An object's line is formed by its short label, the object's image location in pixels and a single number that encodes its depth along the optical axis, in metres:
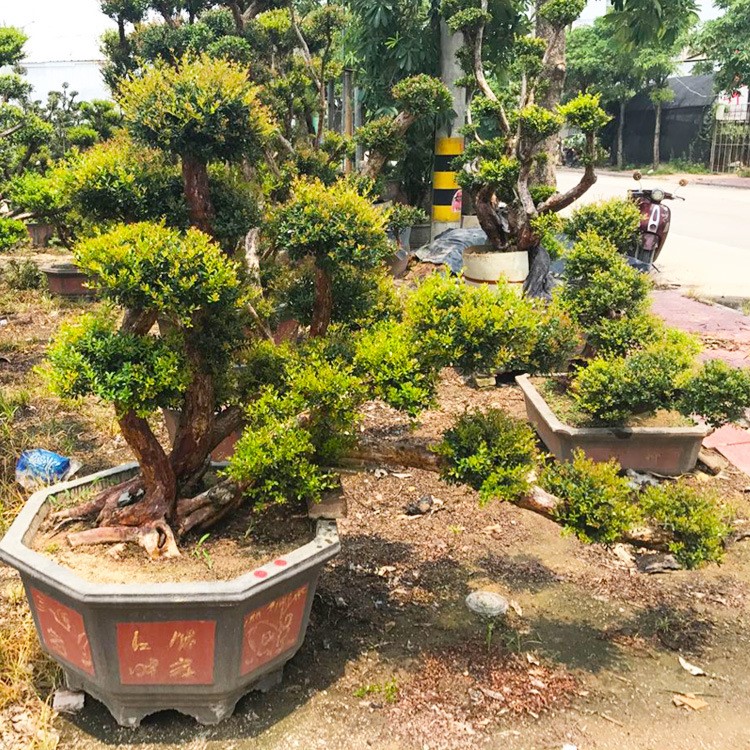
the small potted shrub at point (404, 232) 5.52
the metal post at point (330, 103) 10.96
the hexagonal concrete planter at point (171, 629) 2.45
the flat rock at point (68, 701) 2.76
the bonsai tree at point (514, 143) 6.52
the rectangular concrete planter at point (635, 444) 4.66
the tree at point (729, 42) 25.94
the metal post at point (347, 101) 12.24
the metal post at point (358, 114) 13.27
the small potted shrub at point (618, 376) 4.29
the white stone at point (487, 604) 3.43
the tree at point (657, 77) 29.28
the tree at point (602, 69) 30.72
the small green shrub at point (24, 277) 9.61
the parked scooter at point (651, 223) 10.16
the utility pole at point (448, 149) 11.55
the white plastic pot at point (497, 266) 7.20
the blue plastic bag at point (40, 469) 4.28
